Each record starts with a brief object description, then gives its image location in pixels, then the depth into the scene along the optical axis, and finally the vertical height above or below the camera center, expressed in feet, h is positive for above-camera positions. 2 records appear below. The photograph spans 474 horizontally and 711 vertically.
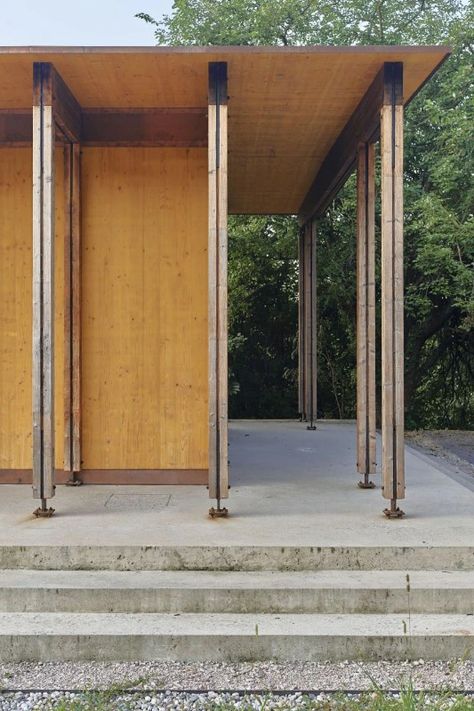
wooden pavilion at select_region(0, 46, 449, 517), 17.28 +1.59
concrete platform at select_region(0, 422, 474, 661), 10.00 -3.97
